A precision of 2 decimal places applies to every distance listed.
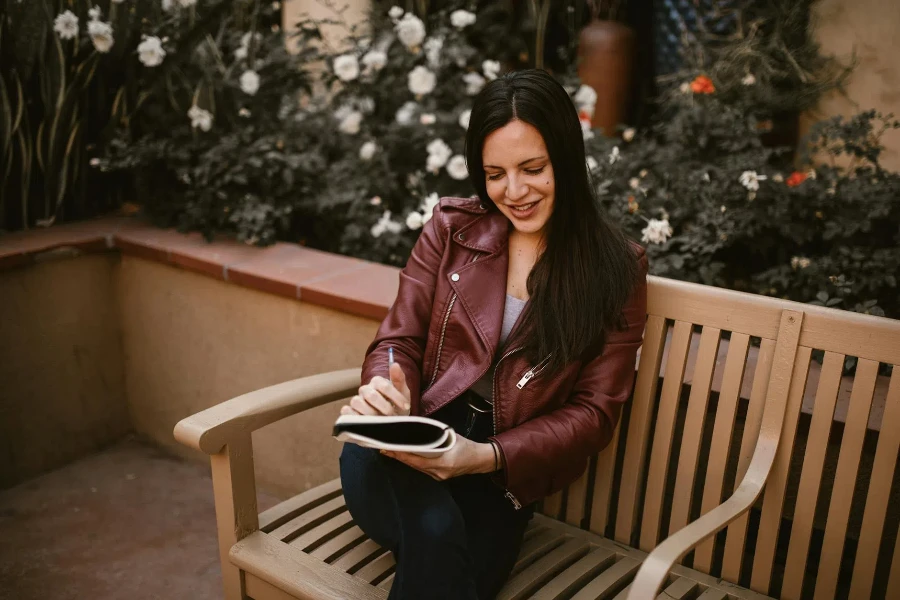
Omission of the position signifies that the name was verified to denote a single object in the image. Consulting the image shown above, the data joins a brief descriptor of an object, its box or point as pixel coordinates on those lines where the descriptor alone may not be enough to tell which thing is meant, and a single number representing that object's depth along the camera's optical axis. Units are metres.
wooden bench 1.77
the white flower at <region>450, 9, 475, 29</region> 3.77
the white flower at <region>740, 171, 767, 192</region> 2.68
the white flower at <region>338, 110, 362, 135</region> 3.57
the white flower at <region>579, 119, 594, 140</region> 3.37
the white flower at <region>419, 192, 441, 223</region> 3.04
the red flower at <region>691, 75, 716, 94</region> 3.21
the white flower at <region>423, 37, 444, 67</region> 3.69
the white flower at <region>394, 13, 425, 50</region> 3.62
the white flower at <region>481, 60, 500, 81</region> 3.58
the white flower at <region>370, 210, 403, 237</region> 3.23
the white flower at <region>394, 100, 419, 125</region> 3.58
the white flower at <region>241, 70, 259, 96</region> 3.55
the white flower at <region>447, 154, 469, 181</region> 3.30
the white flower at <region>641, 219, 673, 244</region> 2.63
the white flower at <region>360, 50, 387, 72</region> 3.61
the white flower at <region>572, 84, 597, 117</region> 3.61
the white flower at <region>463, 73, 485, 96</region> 3.69
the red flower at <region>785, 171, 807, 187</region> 2.75
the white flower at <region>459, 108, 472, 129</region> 3.38
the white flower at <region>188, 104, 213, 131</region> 3.38
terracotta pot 4.12
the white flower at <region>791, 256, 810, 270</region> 2.54
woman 1.74
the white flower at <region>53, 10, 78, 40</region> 3.12
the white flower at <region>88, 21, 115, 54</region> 3.16
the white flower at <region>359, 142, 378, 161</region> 3.44
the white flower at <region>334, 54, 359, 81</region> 3.60
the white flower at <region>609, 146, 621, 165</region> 3.05
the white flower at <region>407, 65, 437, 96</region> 3.54
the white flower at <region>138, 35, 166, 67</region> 3.30
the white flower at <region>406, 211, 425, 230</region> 3.05
